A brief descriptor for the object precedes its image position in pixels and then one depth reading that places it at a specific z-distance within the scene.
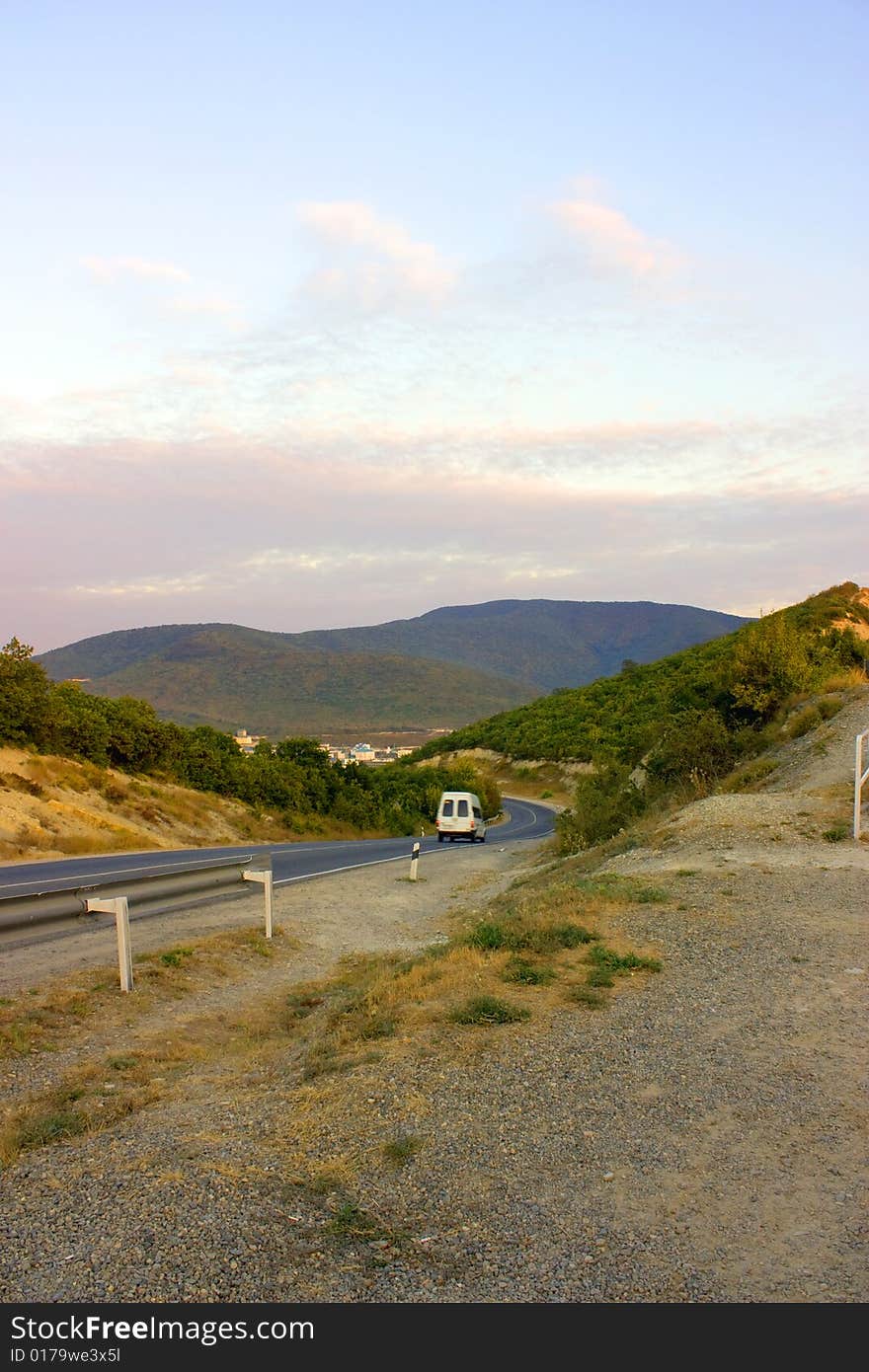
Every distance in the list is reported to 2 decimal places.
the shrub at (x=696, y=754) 22.78
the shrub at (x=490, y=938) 8.99
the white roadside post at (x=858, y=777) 14.04
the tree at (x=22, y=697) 28.61
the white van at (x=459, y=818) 36.47
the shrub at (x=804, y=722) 22.45
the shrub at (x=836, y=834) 13.92
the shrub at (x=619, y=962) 8.07
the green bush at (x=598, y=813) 21.79
